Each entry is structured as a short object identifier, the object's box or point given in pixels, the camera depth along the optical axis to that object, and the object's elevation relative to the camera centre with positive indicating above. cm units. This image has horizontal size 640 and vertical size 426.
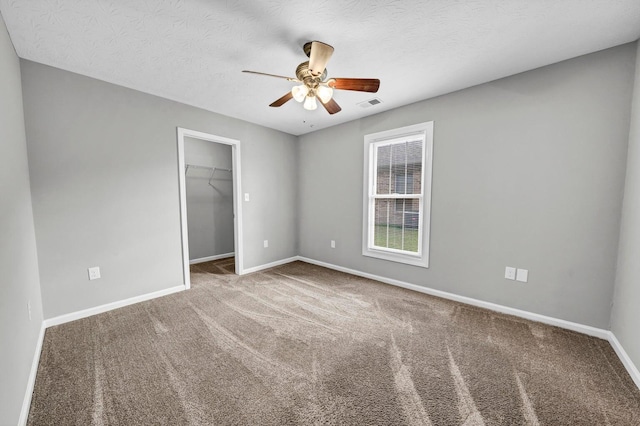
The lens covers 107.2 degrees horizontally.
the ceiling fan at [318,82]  176 +92
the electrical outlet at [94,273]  245 -80
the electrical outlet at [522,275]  233 -78
